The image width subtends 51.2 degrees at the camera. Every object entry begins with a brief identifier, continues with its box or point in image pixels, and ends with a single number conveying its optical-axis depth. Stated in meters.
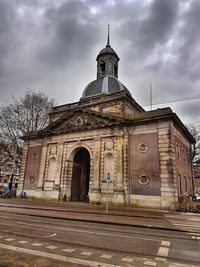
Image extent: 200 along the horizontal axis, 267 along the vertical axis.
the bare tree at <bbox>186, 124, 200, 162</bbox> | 34.59
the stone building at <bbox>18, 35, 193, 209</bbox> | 18.94
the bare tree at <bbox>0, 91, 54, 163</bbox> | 30.88
